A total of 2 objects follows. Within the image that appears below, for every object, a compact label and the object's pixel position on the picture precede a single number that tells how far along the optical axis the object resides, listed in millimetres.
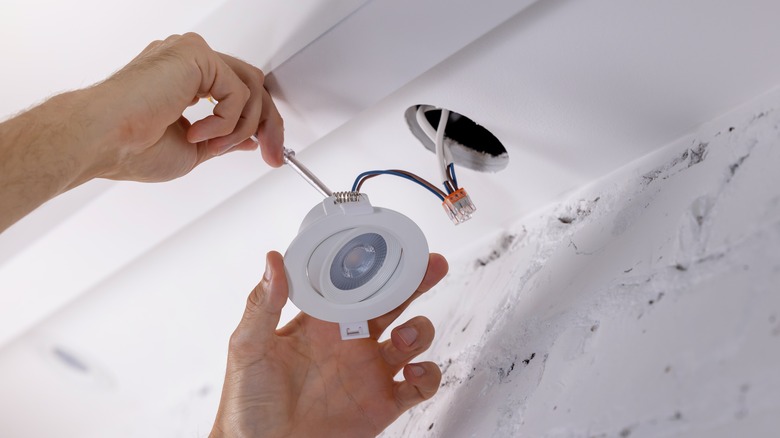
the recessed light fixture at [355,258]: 759
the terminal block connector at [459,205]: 854
